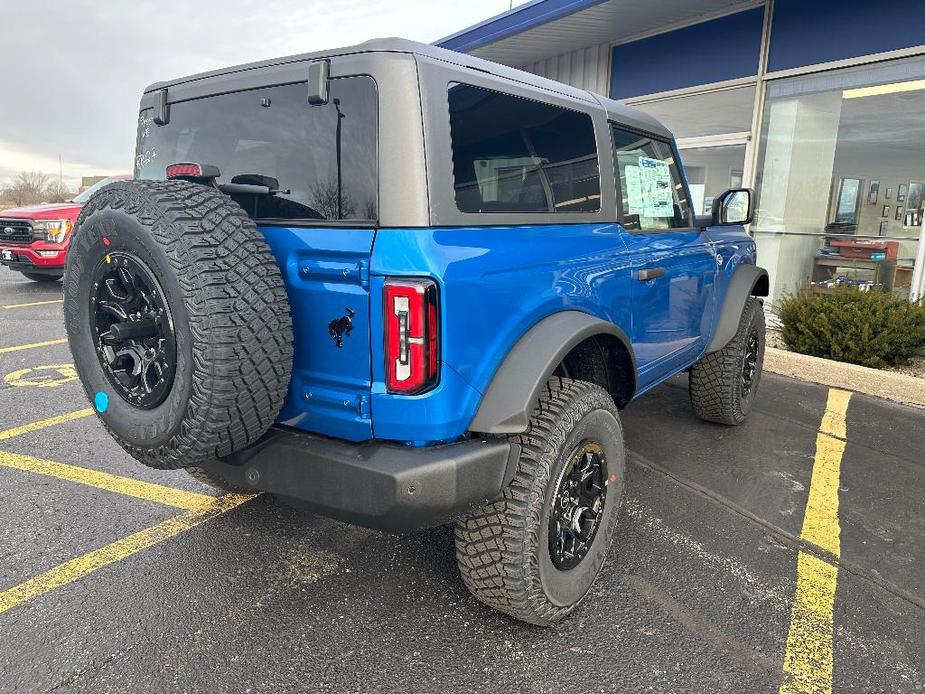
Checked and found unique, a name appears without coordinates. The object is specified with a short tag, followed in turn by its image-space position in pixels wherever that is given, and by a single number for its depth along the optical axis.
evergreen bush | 5.57
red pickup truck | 9.05
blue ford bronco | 1.83
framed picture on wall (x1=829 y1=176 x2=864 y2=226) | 7.32
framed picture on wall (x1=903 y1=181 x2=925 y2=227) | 6.43
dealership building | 6.52
